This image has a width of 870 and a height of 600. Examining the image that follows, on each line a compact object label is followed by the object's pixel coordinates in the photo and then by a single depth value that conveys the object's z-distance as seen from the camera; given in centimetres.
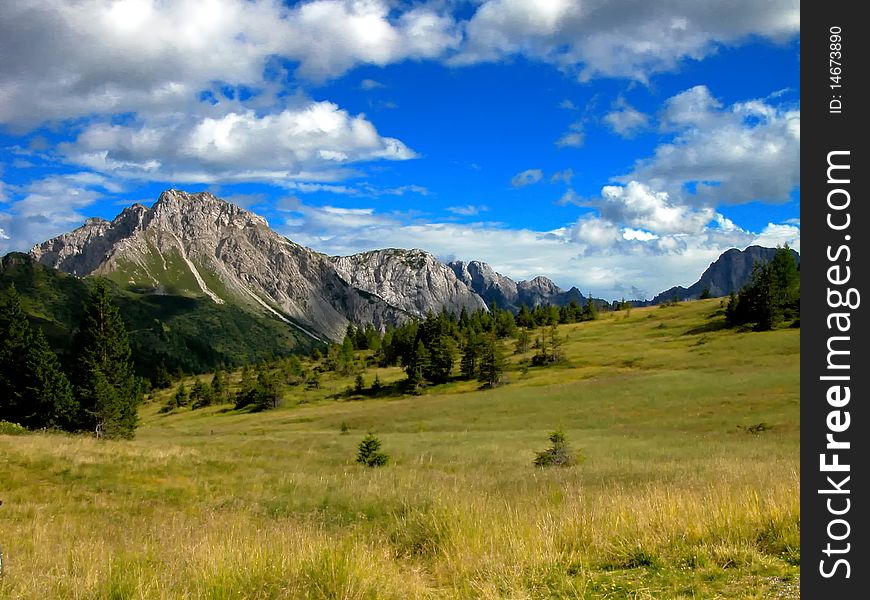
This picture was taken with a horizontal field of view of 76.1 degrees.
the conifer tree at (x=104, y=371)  4375
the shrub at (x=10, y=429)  3238
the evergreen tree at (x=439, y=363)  9638
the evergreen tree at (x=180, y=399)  11257
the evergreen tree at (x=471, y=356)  9462
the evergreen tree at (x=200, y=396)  10994
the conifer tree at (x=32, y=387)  4350
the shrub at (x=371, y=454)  2434
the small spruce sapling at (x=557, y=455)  2377
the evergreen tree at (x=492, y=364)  8519
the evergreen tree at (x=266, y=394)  9394
